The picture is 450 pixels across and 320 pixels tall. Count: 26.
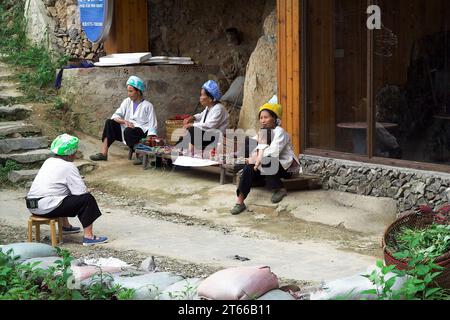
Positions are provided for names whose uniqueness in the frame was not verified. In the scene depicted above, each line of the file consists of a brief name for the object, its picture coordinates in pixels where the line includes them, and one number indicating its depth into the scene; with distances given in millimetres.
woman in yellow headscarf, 9555
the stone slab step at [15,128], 12344
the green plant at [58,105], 13266
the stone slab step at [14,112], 12898
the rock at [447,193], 8297
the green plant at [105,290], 5344
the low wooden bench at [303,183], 9719
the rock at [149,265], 6672
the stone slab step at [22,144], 12094
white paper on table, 10750
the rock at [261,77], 12234
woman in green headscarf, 8227
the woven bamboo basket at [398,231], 5621
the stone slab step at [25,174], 11375
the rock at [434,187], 8477
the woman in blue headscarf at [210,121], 11367
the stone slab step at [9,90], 13468
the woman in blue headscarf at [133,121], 12195
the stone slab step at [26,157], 11867
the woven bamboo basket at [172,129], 12320
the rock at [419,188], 8641
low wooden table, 10526
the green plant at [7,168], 11536
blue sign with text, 13609
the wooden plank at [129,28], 13922
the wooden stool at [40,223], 8188
